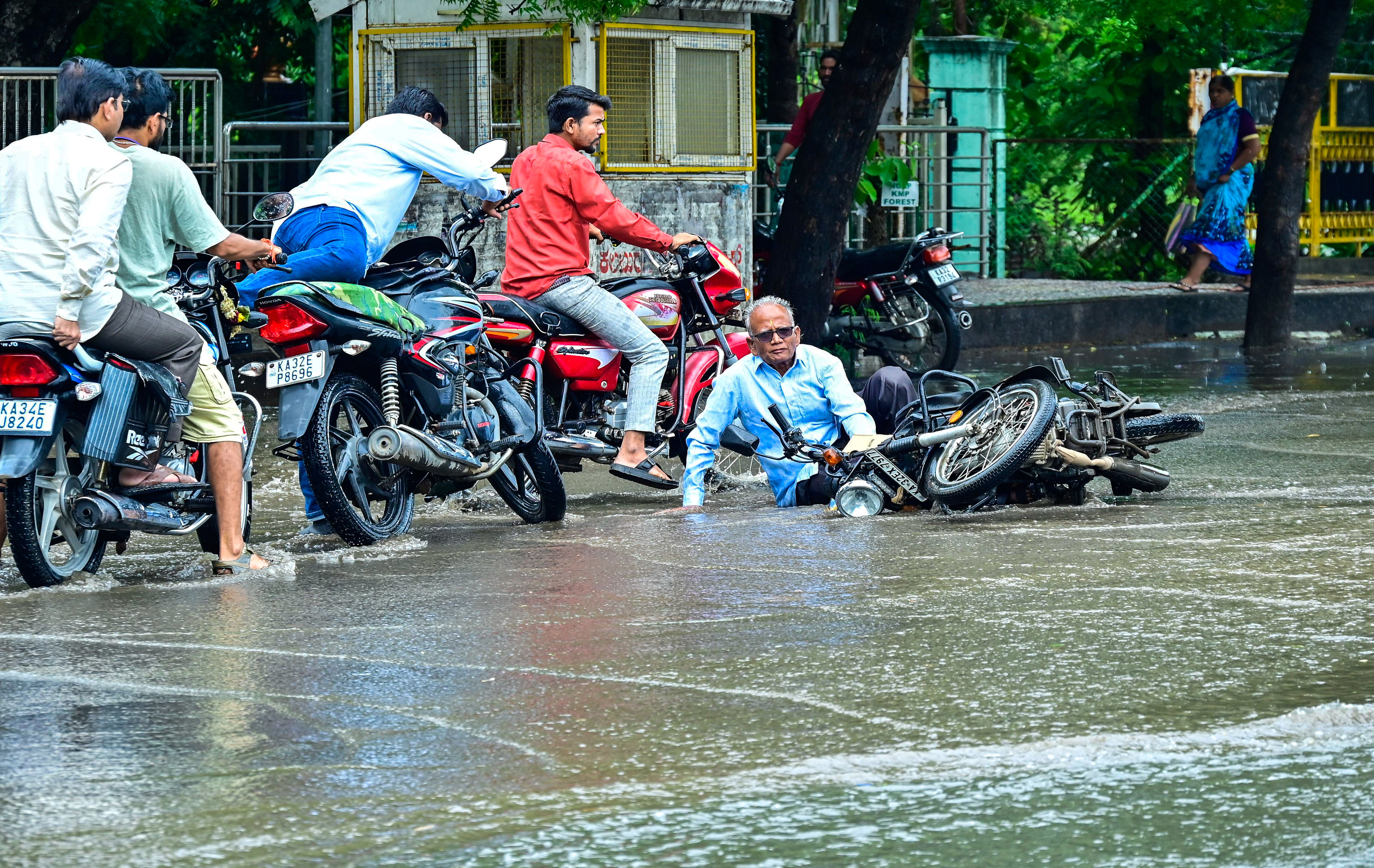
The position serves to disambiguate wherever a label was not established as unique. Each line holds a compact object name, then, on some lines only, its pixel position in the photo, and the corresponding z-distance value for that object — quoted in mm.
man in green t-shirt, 13258
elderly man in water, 16797
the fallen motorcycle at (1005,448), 15422
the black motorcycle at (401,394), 14336
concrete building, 28062
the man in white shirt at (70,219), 12523
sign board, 37937
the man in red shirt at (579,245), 18250
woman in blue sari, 39094
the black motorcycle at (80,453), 12523
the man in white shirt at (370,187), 15625
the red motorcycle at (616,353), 17812
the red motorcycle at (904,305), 28484
